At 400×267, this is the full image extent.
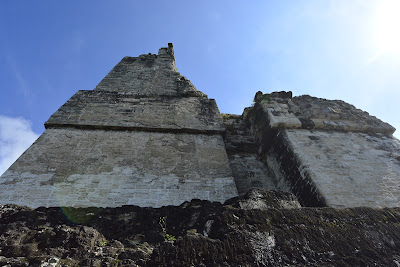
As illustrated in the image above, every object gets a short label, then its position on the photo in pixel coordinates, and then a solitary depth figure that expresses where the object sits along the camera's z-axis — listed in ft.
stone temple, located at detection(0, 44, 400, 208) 13.01
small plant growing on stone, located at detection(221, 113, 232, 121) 23.95
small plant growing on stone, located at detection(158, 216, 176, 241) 7.36
